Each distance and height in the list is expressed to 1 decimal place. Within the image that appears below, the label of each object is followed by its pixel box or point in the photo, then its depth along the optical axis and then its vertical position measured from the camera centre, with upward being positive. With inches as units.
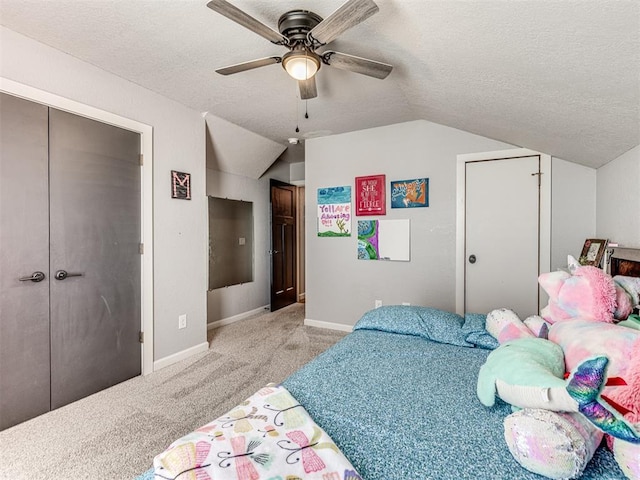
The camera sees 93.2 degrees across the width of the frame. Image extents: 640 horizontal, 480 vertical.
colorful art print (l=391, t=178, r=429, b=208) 130.6 +19.6
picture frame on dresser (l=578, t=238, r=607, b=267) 87.9 -4.3
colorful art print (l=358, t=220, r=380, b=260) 140.8 -1.2
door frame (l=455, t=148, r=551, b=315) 111.7 +10.5
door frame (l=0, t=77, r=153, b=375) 102.4 -0.5
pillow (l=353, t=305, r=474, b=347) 71.7 -21.8
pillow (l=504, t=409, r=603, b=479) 30.3 -21.4
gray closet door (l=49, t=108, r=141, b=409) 82.8 -5.4
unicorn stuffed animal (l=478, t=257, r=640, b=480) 30.3 -17.1
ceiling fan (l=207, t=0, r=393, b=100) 51.9 +39.5
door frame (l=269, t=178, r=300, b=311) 184.2 +4.6
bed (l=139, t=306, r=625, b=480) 31.9 -24.6
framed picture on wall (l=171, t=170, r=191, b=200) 112.1 +19.9
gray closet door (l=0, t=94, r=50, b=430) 73.4 -5.6
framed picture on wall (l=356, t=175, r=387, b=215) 139.1 +19.7
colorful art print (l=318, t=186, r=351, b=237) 147.7 +12.9
